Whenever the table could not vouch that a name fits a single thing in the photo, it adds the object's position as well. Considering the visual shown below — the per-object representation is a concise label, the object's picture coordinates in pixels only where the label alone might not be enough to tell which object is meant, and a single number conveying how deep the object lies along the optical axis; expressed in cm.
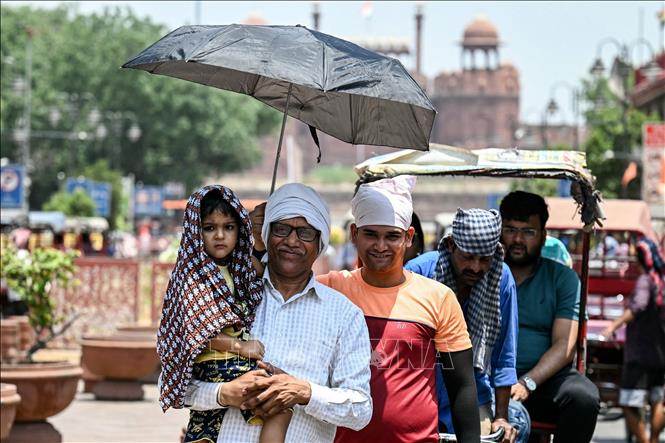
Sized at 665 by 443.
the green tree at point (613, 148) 5053
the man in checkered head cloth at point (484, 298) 632
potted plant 1170
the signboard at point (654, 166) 3022
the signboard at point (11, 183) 3111
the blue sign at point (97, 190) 6400
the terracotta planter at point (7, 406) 1053
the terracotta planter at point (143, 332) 1771
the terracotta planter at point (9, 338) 1502
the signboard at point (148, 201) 7075
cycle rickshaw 761
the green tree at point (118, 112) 7456
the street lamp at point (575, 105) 5184
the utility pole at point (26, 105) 5378
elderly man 489
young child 493
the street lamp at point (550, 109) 5173
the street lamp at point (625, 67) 3853
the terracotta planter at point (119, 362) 1612
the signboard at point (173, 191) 7600
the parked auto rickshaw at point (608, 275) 1430
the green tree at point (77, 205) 6644
